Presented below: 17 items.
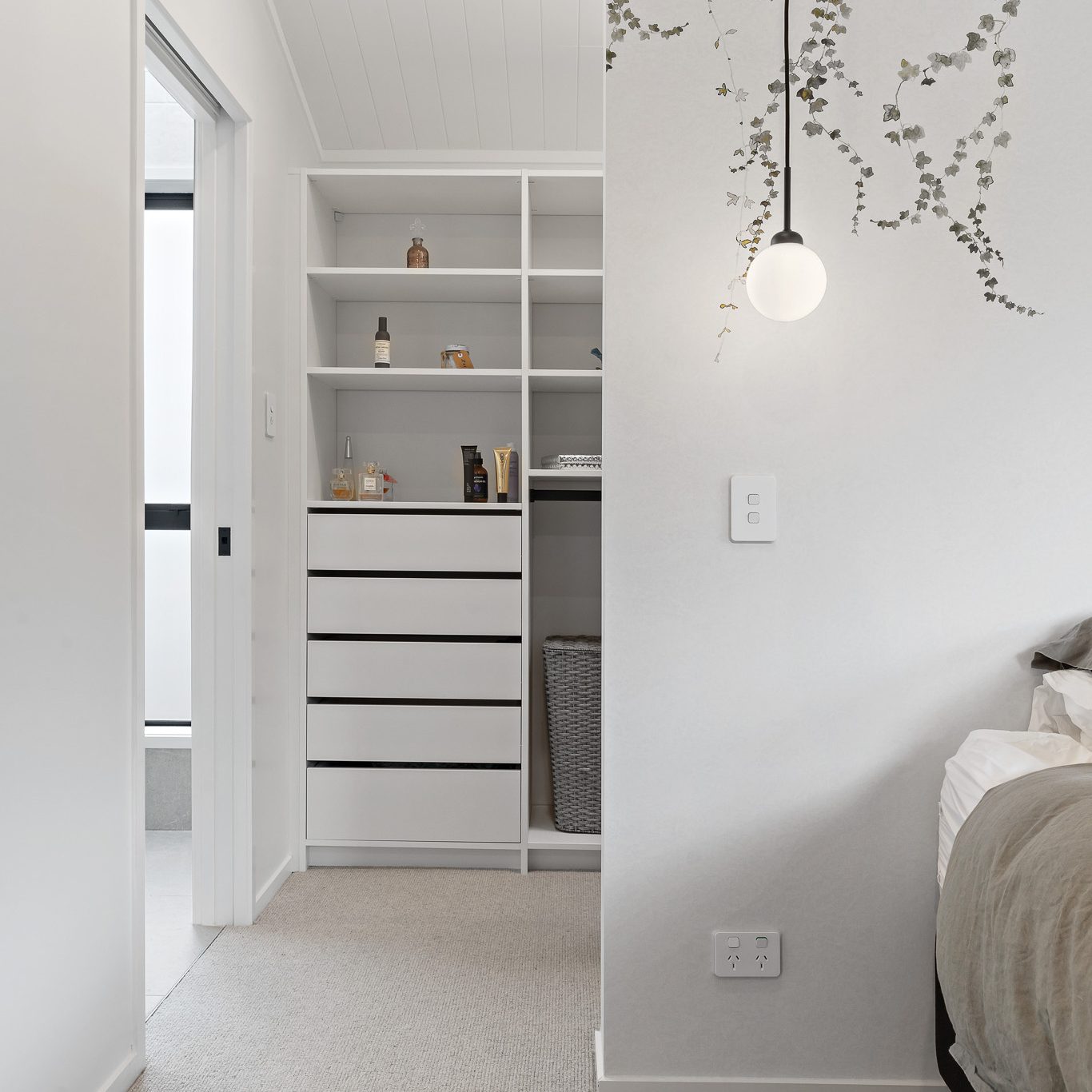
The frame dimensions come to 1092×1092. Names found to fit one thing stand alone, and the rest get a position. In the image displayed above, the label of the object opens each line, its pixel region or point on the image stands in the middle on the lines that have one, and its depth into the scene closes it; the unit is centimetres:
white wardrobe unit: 266
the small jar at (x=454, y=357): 277
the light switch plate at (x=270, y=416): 241
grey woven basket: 270
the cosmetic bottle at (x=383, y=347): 276
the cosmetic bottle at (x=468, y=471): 274
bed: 94
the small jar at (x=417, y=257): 277
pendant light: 130
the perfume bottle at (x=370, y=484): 277
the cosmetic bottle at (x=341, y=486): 281
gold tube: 273
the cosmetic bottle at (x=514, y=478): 276
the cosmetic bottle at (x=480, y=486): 273
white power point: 151
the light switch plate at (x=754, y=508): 149
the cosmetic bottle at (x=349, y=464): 286
